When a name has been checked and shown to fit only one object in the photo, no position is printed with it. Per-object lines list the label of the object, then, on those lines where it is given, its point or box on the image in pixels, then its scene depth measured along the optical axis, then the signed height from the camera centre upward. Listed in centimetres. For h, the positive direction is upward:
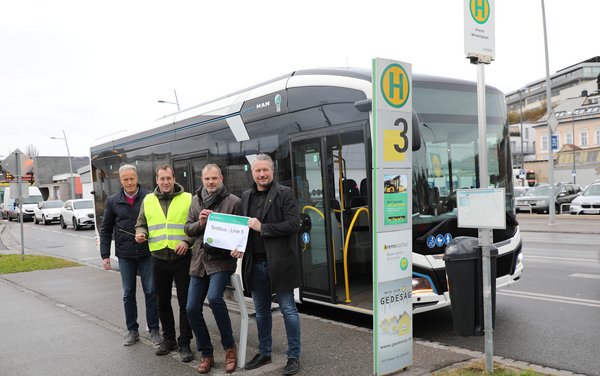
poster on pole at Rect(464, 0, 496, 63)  429 +120
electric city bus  580 +13
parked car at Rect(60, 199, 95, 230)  2814 -107
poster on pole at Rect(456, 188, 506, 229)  416 -27
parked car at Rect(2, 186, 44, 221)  4012 -73
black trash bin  439 -90
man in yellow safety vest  525 -50
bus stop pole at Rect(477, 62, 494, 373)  432 -64
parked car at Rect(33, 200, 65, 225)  3472 -110
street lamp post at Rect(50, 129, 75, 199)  4945 +78
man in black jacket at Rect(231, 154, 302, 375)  457 -58
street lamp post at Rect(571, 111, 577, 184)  6625 +583
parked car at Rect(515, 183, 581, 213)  2800 -148
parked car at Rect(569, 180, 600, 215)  2397 -151
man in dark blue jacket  580 -62
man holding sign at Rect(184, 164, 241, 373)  477 -76
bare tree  8850 +781
